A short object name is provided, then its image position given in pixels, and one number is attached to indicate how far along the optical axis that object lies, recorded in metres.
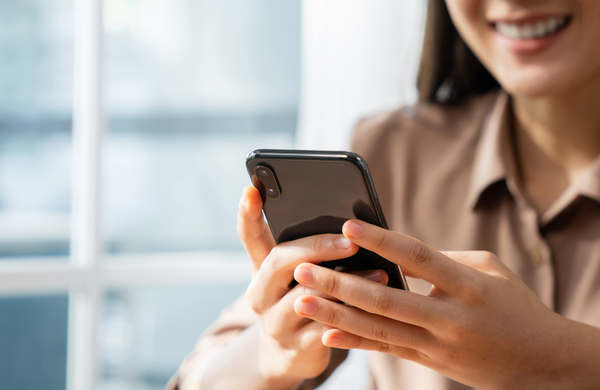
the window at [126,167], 1.61
